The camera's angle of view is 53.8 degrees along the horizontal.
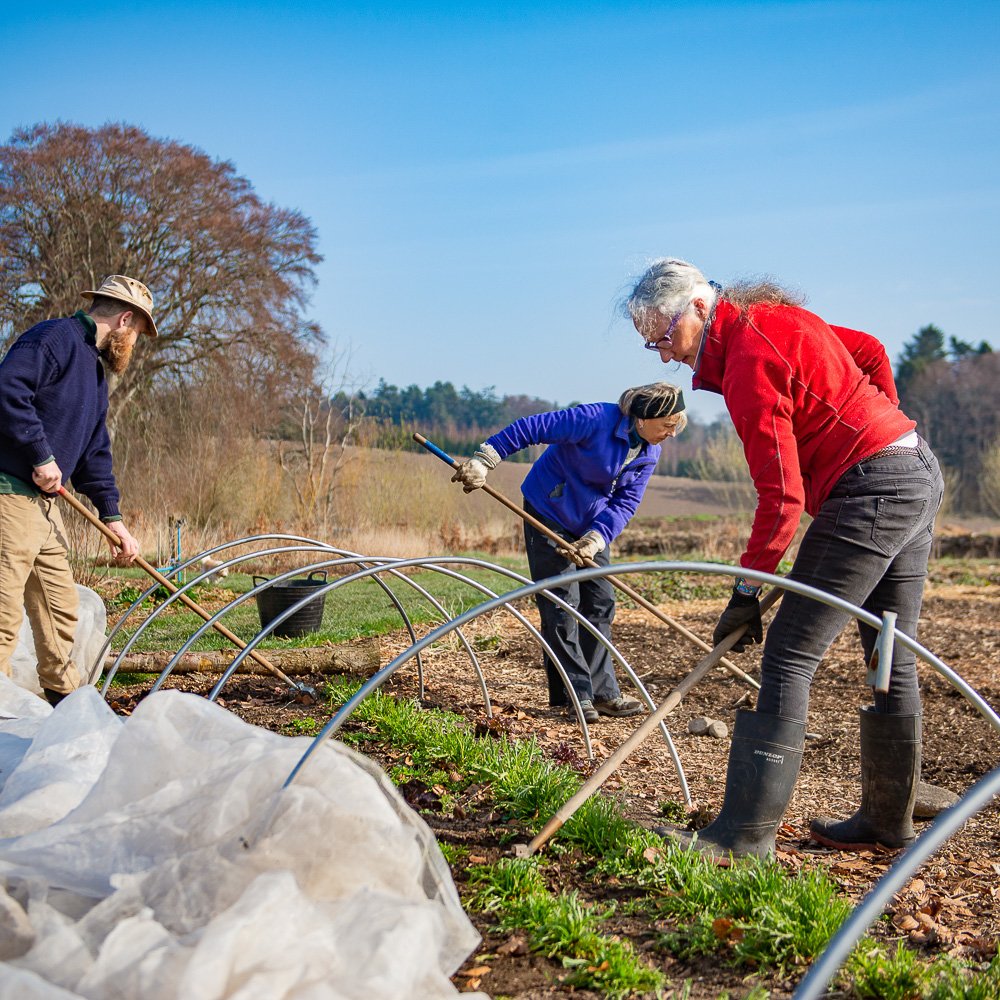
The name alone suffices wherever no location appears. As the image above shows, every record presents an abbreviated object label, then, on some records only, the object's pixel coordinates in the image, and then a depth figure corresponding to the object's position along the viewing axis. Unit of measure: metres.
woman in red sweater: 3.15
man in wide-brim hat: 4.46
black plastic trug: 6.36
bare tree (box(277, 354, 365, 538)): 14.45
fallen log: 5.81
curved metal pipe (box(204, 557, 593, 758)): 3.37
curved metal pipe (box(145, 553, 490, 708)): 3.51
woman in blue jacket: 5.30
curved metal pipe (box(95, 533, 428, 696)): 4.17
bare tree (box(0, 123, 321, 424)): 15.66
